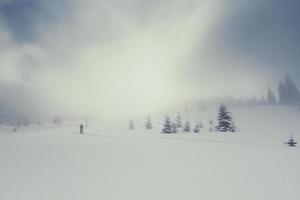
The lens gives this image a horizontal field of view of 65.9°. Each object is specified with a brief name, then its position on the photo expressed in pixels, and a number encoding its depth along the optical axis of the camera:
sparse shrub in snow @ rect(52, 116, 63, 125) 145.00
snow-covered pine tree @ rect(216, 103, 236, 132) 48.03
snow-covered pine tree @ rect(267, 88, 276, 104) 133.12
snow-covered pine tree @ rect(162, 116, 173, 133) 51.21
